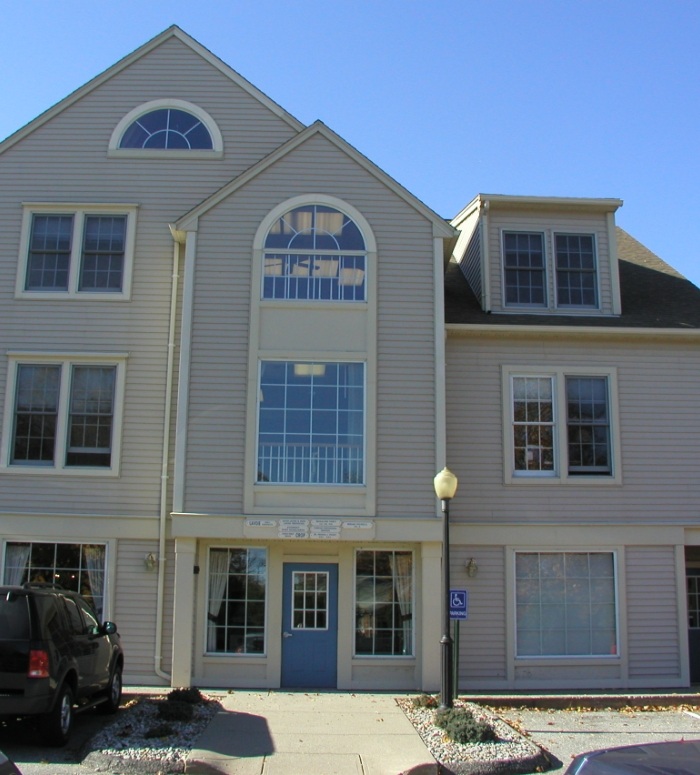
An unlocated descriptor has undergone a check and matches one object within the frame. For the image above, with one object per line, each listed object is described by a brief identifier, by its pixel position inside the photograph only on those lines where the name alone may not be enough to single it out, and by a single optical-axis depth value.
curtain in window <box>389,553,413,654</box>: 14.99
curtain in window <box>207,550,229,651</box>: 14.89
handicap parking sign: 12.81
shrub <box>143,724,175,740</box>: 10.21
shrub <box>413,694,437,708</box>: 12.73
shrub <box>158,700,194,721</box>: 10.98
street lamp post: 11.96
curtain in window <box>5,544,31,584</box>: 15.22
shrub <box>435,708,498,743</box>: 10.31
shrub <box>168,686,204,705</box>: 11.86
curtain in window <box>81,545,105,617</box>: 15.16
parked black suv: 9.34
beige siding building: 14.88
